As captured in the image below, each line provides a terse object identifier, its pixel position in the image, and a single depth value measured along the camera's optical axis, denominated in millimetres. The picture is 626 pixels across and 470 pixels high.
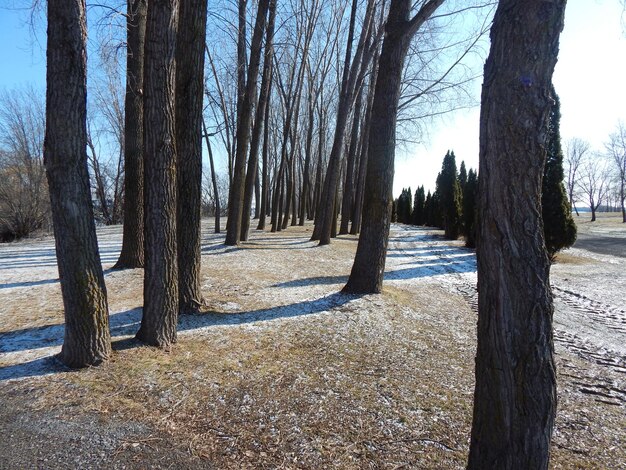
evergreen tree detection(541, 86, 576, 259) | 12422
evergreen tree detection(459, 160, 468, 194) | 22078
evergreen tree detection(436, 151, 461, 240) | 19547
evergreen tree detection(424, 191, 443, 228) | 28906
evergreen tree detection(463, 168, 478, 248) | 17002
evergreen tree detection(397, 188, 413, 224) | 38500
